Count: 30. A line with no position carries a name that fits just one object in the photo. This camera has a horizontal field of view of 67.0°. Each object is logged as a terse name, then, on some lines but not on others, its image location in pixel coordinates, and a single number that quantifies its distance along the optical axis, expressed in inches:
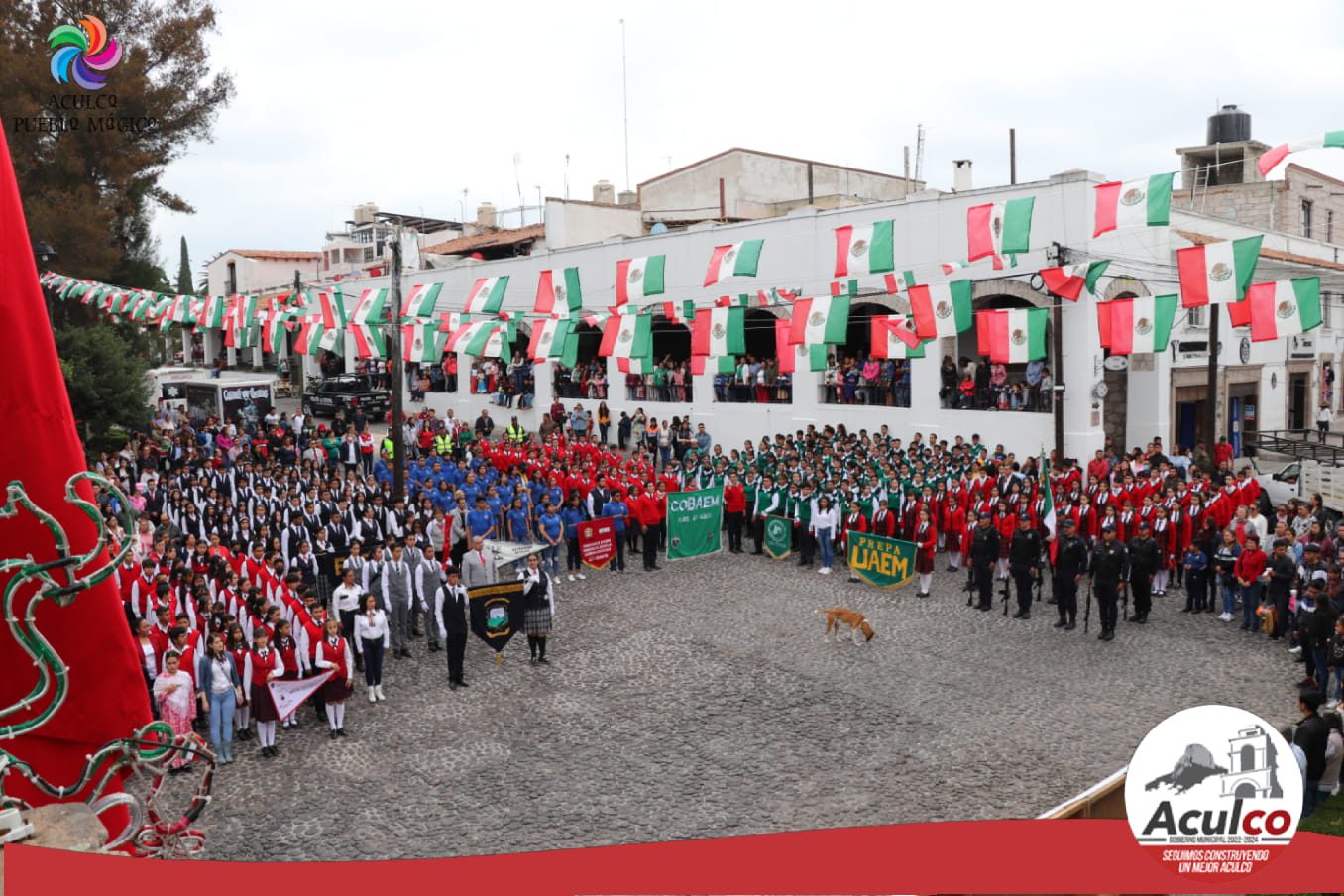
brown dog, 543.9
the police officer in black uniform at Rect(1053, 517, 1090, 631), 562.6
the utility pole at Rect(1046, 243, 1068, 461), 848.3
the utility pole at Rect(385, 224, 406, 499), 828.0
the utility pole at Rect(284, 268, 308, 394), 1802.2
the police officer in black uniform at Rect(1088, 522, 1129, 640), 542.0
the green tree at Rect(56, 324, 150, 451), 1033.5
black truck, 1364.4
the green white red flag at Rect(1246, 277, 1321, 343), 617.0
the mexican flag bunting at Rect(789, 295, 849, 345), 778.2
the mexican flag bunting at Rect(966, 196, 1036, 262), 671.8
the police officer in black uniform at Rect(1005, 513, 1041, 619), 586.2
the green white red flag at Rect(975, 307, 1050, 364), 716.7
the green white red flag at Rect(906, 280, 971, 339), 749.9
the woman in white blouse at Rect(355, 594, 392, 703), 483.2
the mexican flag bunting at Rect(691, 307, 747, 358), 836.6
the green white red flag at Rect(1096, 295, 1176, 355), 678.5
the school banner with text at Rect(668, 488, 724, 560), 746.2
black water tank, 1663.4
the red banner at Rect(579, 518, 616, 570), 708.0
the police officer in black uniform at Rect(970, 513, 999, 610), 605.3
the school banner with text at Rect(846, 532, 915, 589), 647.8
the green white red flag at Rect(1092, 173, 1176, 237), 586.6
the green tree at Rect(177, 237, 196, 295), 2733.8
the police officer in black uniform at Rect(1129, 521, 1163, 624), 573.6
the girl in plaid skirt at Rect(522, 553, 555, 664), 526.6
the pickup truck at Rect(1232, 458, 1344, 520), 690.8
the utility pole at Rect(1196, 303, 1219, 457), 871.7
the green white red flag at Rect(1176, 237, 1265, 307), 593.9
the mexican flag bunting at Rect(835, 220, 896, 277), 729.0
